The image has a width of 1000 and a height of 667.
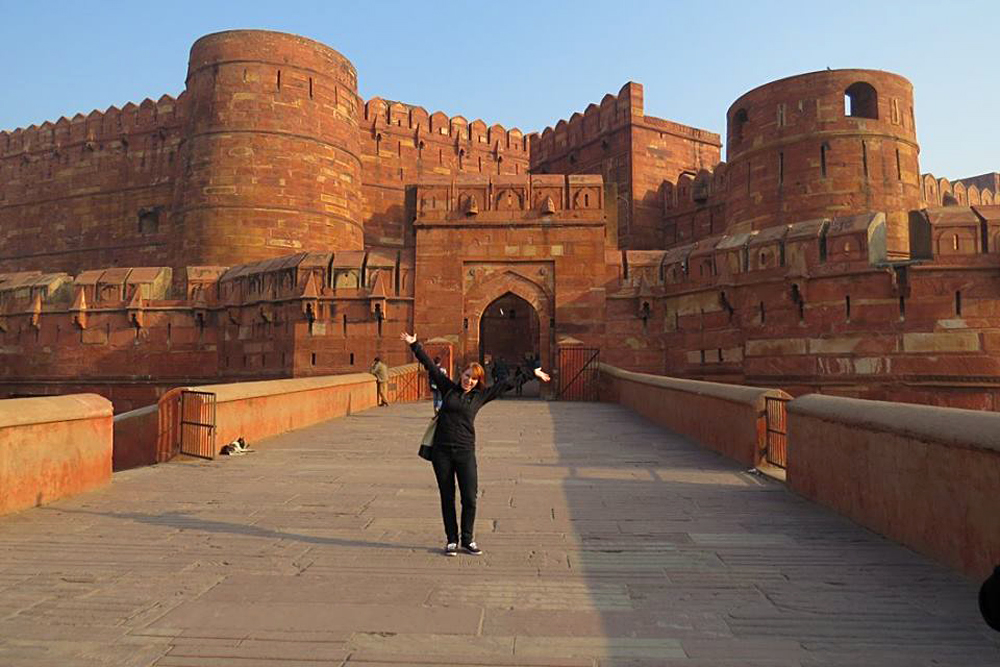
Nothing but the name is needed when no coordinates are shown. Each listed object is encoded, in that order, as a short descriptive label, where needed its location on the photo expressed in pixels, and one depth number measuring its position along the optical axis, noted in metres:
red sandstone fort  14.29
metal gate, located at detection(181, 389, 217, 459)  7.34
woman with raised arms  3.91
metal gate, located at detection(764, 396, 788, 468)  6.25
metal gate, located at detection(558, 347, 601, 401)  17.31
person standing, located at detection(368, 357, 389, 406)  15.41
